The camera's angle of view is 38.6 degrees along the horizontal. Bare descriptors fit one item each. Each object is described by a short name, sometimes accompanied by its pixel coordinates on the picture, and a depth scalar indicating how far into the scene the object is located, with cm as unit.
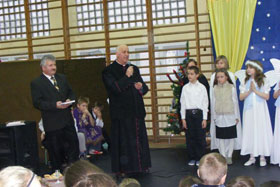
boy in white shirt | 558
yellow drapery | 647
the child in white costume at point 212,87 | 575
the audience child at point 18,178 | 171
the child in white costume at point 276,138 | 533
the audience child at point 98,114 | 696
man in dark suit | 486
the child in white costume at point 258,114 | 543
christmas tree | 653
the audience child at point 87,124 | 675
